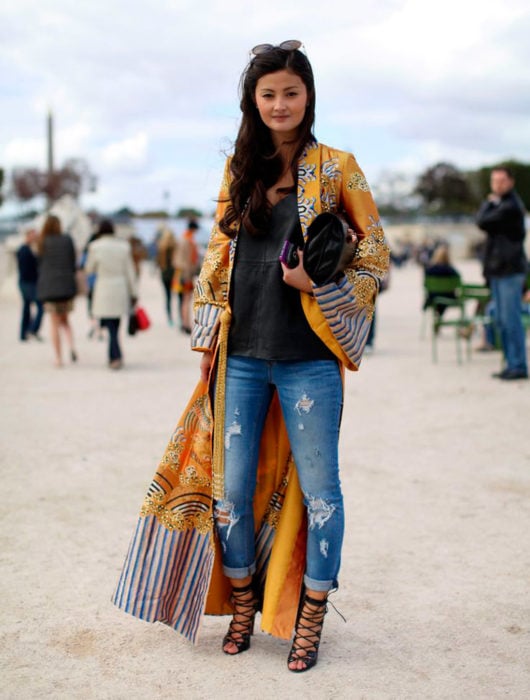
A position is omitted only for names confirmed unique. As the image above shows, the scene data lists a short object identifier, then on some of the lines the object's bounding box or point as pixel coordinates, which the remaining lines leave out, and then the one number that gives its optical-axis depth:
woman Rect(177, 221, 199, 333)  13.94
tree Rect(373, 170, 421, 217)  100.48
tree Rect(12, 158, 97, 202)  62.81
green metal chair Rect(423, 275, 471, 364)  11.43
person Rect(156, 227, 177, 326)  14.95
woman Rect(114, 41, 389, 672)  3.10
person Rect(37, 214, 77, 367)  11.16
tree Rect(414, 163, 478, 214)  95.75
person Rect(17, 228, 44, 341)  14.21
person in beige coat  10.84
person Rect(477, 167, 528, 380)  9.25
